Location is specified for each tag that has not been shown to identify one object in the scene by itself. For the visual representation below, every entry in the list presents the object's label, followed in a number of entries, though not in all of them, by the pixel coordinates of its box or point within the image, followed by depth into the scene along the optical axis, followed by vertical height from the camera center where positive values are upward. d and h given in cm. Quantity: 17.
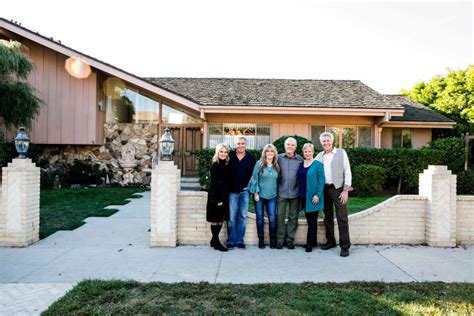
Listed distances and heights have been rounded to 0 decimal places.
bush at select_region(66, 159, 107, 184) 1396 -66
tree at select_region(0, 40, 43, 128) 1180 +212
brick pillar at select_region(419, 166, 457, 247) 600 -82
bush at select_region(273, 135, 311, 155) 1187 +51
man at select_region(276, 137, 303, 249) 583 -55
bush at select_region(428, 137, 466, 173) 1266 +24
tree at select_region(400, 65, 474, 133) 1959 +415
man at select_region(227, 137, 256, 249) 582 -58
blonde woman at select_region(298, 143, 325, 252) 565 -48
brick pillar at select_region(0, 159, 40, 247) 589 -81
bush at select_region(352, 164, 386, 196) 1148 -61
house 1335 +170
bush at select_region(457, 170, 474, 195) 1205 -74
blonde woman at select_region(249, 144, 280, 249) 582 -46
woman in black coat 570 -51
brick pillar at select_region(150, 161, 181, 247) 591 -83
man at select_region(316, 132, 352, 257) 559 -36
